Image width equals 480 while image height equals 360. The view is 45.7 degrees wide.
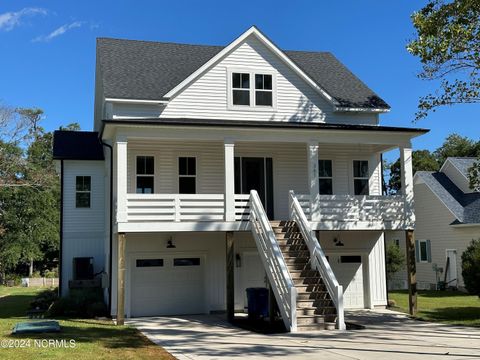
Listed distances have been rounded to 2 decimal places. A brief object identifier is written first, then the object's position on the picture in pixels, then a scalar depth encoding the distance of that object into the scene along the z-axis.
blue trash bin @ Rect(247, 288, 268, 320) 16.44
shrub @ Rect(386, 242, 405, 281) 31.91
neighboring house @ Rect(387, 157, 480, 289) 30.16
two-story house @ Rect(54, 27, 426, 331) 16.89
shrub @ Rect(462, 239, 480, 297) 20.05
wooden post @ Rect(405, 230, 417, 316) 17.84
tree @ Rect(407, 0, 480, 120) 15.97
